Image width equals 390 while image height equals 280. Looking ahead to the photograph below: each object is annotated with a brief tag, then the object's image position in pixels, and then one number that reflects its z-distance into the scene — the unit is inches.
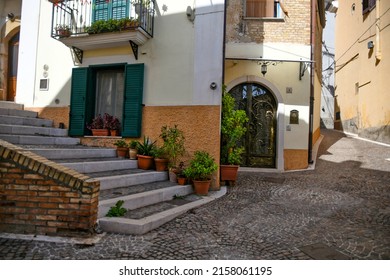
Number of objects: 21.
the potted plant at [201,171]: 218.5
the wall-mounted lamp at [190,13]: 243.4
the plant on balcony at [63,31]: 266.5
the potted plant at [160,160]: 236.7
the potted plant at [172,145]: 233.8
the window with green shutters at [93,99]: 259.8
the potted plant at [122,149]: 252.5
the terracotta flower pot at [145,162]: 238.8
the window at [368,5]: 449.6
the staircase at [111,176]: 145.7
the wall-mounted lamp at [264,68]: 339.0
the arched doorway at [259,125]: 354.0
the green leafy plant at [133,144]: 250.2
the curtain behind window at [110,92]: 291.0
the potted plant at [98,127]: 272.2
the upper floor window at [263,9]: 352.7
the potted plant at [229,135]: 247.9
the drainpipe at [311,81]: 342.6
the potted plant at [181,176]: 223.8
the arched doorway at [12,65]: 345.4
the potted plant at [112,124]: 272.9
